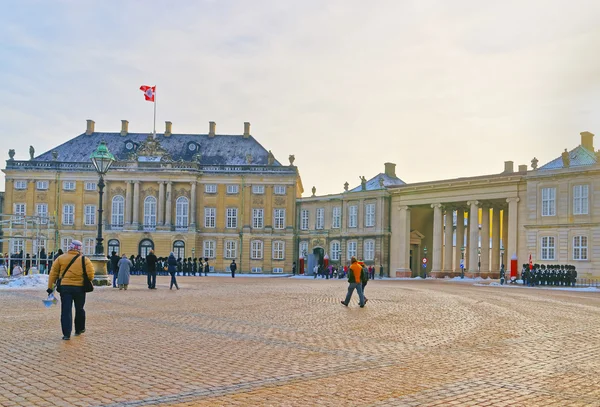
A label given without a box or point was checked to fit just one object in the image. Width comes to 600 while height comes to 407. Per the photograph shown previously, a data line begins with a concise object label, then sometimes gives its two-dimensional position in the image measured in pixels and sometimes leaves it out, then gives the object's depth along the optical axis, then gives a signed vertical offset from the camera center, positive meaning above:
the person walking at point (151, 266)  28.59 -1.48
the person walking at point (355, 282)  20.58 -1.46
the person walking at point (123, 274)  27.45 -1.76
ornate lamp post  26.83 +2.51
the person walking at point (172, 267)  28.86 -1.52
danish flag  66.75 +13.79
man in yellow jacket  12.23 -0.89
